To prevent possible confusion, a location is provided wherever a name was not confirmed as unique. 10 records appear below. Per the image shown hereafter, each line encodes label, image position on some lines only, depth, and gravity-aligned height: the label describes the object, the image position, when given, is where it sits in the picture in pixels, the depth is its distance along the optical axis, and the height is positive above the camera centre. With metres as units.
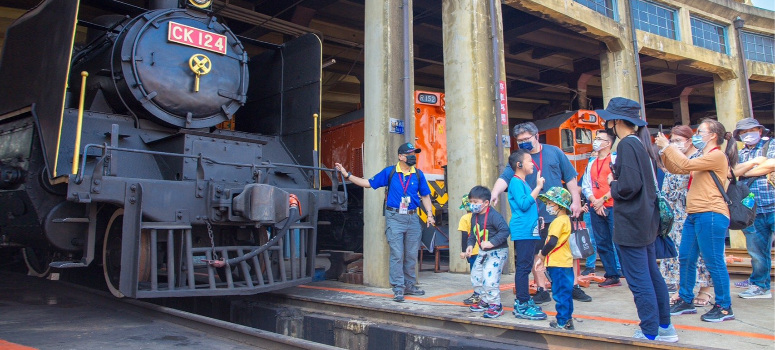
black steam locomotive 4.25 +0.76
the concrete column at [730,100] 12.16 +3.07
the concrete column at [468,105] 6.60 +1.67
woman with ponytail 3.48 +0.13
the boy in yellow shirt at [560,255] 3.35 -0.16
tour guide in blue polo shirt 4.96 +0.24
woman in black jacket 2.92 -0.01
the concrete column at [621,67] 9.95 +3.18
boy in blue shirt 3.81 +0.03
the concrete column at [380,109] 5.75 +1.44
